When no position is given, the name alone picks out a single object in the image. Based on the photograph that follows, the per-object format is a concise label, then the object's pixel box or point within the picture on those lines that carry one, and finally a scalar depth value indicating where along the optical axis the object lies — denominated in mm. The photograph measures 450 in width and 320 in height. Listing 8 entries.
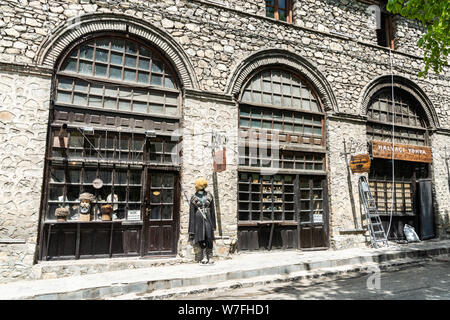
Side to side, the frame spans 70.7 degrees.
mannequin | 6895
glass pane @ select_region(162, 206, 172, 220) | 7469
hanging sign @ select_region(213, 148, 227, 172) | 7223
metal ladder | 9222
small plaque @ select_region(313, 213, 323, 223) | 9055
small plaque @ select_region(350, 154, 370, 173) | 8798
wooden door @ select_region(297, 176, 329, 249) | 8891
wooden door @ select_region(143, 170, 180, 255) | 7266
